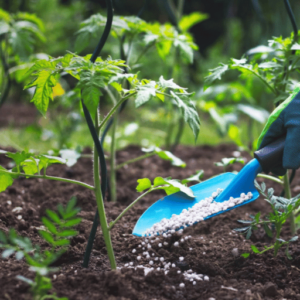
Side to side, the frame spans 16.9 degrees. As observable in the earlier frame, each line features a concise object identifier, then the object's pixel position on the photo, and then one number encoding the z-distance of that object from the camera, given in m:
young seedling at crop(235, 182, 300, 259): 1.20
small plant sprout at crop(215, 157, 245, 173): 1.30
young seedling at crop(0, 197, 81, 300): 1.08
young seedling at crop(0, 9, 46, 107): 1.45
